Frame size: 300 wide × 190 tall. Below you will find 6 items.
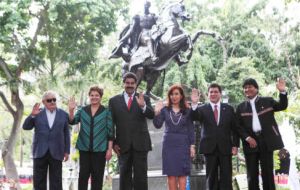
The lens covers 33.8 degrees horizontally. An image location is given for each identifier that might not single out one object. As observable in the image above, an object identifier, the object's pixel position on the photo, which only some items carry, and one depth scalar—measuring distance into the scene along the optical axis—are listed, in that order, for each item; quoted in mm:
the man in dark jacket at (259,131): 6328
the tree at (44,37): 17031
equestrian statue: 10906
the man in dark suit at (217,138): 6336
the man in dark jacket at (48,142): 6386
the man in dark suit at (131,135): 6293
